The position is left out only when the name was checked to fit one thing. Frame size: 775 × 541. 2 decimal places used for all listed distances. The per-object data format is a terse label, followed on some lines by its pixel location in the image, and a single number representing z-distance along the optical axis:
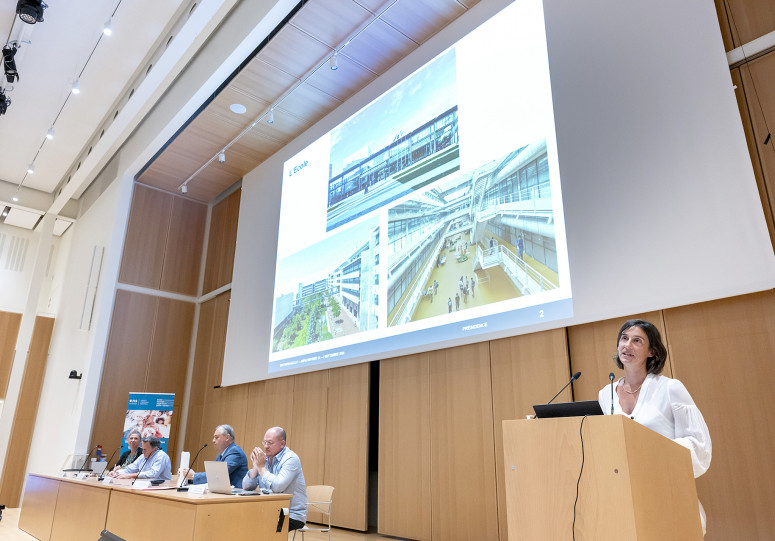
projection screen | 3.66
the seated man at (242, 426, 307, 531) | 3.82
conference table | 2.95
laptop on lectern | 1.85
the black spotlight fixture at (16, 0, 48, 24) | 6.31
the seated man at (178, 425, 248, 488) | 4.21
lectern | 1.66
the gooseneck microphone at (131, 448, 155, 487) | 5.43
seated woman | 6.56
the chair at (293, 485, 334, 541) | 4.69
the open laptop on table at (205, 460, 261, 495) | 3.31
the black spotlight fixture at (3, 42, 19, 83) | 7.11
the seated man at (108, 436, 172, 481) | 5.29
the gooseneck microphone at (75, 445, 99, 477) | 7.93
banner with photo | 7.80
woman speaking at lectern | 2.04
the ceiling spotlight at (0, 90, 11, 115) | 8.00
